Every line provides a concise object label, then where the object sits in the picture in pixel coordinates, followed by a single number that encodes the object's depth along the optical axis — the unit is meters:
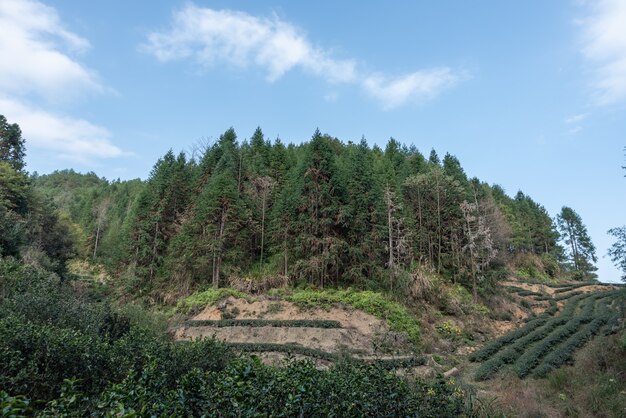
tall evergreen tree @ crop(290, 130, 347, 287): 27.33
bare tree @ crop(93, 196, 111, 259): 51.38
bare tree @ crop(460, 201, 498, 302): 31.31
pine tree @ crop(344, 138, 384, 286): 27.55
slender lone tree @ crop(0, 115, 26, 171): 40.03
